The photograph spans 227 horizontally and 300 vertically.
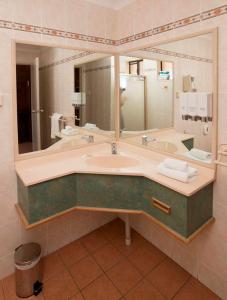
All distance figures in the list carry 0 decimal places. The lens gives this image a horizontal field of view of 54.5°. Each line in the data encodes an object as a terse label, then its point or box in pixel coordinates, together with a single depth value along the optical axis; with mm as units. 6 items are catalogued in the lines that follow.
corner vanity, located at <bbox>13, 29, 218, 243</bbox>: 1350
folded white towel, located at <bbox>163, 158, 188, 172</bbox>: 1336
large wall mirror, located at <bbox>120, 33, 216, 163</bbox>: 1411
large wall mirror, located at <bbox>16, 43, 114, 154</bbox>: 1587
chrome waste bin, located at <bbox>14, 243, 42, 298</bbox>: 1509
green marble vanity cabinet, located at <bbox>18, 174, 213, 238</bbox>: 1256
